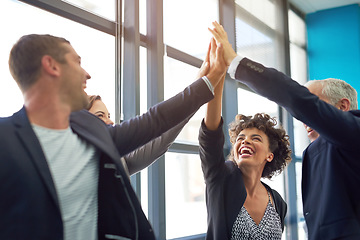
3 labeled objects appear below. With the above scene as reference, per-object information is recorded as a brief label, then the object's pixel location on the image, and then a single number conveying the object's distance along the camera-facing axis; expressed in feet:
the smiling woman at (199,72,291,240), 6.26
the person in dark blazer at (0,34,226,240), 3.23
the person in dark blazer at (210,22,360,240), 5.03
